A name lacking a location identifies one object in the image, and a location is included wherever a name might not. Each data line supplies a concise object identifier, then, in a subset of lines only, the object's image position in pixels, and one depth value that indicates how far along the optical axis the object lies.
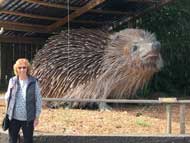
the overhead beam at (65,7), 6.91
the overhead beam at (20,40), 8.23
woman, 4.07
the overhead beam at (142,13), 7.49
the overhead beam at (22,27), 7.57
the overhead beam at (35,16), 7.20
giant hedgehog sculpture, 6.38
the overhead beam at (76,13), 7.08
